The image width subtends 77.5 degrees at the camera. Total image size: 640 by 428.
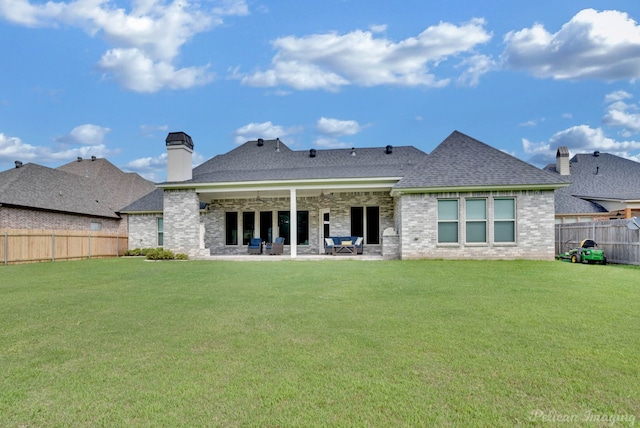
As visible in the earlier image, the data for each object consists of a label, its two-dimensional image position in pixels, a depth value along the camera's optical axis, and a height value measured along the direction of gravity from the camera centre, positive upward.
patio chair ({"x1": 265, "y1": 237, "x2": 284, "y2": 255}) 18.67 -1.08
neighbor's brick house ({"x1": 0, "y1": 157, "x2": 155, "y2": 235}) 19.30 +1.56
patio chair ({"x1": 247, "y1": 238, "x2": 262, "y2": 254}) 19.48 -1.08
